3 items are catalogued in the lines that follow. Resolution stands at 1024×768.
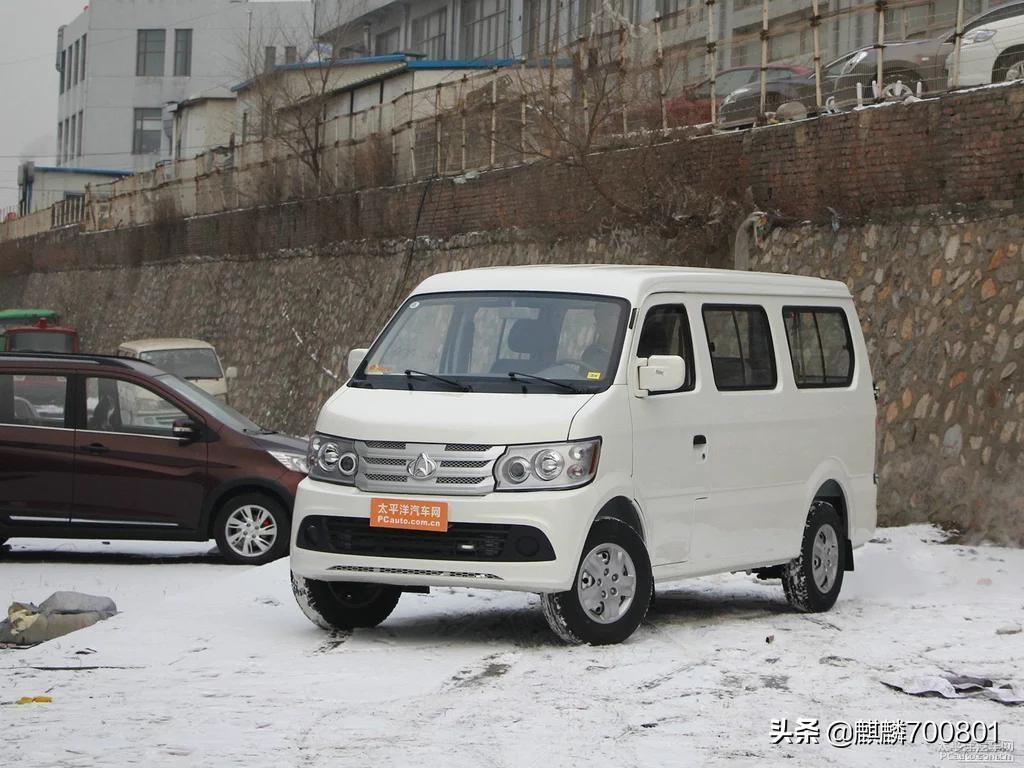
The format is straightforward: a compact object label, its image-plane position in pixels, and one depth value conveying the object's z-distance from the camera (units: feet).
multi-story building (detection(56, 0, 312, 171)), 305.73
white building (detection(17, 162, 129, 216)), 310.24
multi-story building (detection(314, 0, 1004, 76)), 65.31
